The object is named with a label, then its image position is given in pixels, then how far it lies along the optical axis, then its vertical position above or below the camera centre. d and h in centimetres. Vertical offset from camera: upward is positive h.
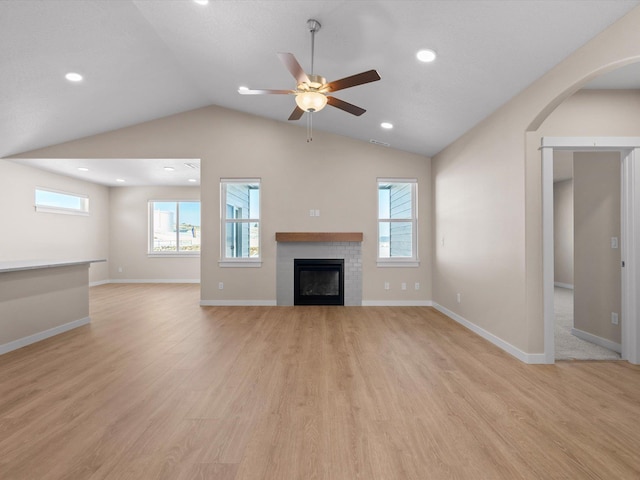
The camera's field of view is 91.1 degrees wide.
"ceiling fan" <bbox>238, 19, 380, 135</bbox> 246 +131
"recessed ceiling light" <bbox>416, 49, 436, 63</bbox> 280 +168
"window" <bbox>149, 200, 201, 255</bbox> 849 +38
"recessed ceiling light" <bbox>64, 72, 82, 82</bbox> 381 +203
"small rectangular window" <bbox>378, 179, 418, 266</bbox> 568 +38
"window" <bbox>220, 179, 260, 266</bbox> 567 +37
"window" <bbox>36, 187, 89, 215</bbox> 646 +88
